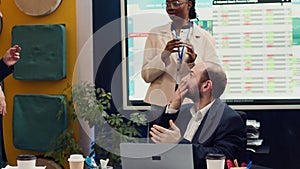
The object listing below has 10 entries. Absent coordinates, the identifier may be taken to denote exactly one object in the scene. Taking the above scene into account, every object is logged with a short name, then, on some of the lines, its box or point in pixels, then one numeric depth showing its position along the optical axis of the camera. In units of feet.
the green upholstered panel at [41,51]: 15.14
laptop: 7.79
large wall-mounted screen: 14.61
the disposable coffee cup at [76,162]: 7.80
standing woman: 14.82
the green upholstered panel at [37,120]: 15.03
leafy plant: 14.39
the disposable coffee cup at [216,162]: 7.51
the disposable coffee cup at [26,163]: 7.69
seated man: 9.09
